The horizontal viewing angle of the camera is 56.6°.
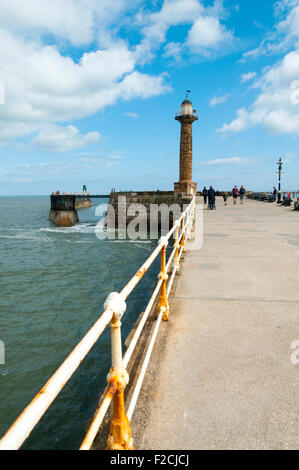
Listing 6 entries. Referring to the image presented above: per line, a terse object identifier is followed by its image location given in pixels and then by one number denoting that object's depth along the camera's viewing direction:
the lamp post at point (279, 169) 33.00
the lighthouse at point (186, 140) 35.88
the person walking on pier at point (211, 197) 20.38
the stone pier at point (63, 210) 43.38
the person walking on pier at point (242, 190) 26.64
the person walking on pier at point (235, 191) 25.11
